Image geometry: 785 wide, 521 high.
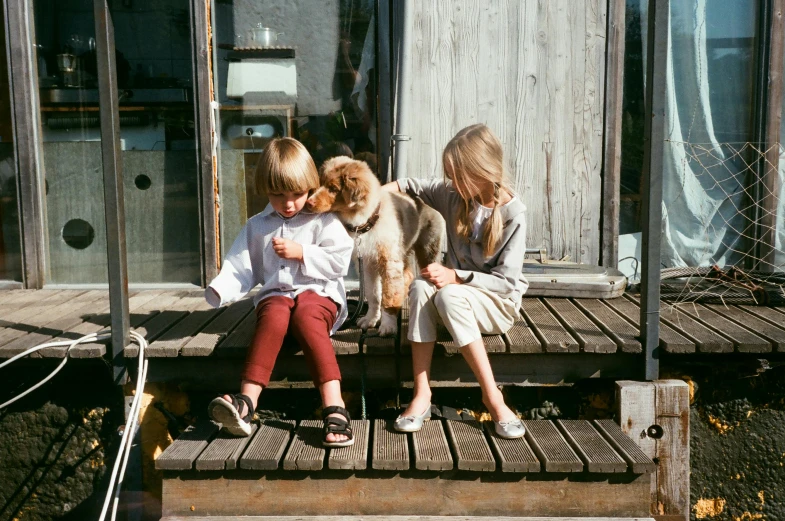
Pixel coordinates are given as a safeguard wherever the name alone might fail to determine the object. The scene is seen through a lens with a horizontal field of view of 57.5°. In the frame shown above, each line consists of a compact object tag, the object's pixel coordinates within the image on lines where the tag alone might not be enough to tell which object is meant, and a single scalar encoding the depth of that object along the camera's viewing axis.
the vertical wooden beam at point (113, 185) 3.09
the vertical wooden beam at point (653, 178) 3.10
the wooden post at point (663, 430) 3.31
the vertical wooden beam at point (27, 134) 4.89
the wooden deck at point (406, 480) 2.75
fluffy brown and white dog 3.45
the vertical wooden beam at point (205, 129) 4.86
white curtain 5.08
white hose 3.08
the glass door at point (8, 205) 5.02
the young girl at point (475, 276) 3.08
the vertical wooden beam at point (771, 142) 4.92
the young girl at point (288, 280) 2.99
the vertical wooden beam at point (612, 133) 4.76
